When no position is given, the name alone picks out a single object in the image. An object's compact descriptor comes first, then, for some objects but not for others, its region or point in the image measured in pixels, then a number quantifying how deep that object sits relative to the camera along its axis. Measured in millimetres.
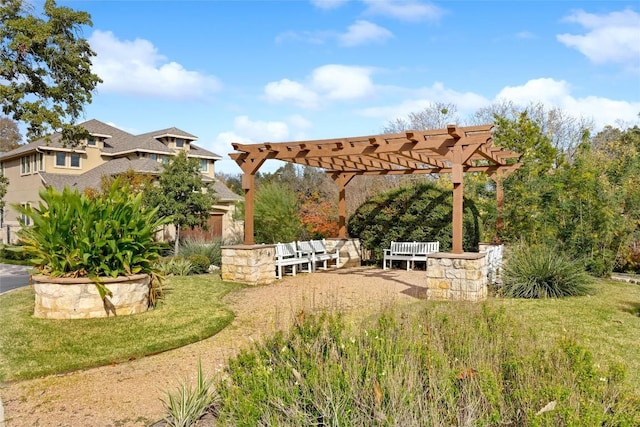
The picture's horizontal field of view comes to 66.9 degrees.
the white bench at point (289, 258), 11055
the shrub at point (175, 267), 11195
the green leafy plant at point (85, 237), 6558
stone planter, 6391
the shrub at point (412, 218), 13008
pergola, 8289
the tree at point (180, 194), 15039
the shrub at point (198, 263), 12130
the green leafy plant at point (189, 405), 3023
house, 23344
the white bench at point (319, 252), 12184
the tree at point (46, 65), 10922
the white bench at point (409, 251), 12703
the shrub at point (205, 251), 13188
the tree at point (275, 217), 14383
